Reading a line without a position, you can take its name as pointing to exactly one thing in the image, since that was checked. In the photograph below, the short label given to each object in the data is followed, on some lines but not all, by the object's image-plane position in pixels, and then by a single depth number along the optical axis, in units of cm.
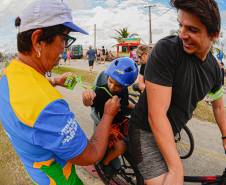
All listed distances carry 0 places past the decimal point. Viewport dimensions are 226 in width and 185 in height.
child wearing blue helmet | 209
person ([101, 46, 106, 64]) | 2368
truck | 2964
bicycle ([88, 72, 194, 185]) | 204
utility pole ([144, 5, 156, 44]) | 3038
